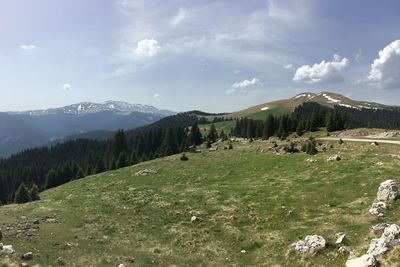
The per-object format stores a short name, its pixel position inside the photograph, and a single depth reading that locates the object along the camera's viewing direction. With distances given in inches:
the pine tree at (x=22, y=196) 2610.7
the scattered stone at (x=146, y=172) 3024.1
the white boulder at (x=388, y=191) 1398.9
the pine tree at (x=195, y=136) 5414.4
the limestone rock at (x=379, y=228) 1144.6
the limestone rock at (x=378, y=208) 1315.2
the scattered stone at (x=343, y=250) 1066.6
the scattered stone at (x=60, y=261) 1187.9
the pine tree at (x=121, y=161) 4803.2
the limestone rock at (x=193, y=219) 1661.8
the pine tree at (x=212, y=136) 5398.6
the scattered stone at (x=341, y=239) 1135.0
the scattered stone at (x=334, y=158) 2277.3
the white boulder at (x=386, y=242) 895.7
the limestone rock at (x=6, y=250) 1205.7
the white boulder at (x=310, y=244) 1130.8
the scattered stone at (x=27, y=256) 1192.1
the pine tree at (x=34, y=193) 2673.0
